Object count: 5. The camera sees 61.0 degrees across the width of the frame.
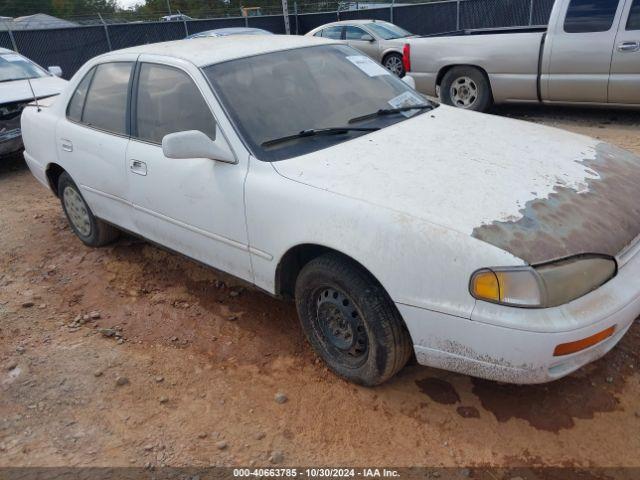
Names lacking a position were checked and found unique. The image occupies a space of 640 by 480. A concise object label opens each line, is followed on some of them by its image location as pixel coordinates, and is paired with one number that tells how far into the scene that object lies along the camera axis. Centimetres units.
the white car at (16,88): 694
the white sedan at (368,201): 221
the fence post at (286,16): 1959
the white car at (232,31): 1378
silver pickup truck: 678
